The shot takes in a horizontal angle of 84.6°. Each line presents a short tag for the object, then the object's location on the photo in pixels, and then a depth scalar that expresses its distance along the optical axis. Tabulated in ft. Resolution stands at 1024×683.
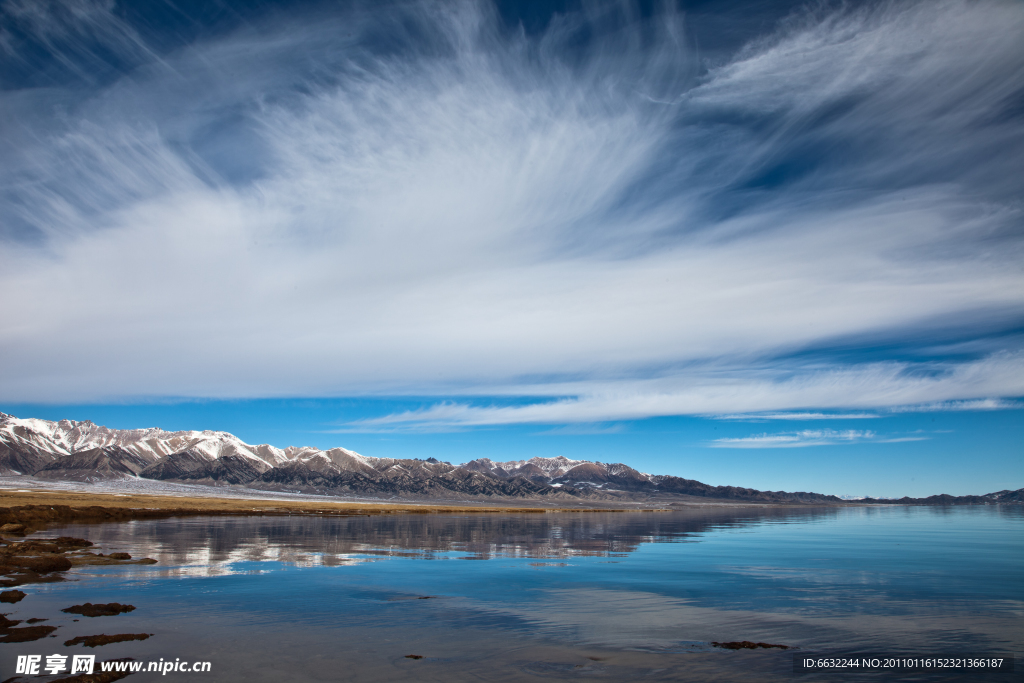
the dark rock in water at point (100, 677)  45.47
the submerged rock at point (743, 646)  60.90
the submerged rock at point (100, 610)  66.44
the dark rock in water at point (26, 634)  54.39
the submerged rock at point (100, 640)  54.54
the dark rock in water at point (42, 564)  93.08
